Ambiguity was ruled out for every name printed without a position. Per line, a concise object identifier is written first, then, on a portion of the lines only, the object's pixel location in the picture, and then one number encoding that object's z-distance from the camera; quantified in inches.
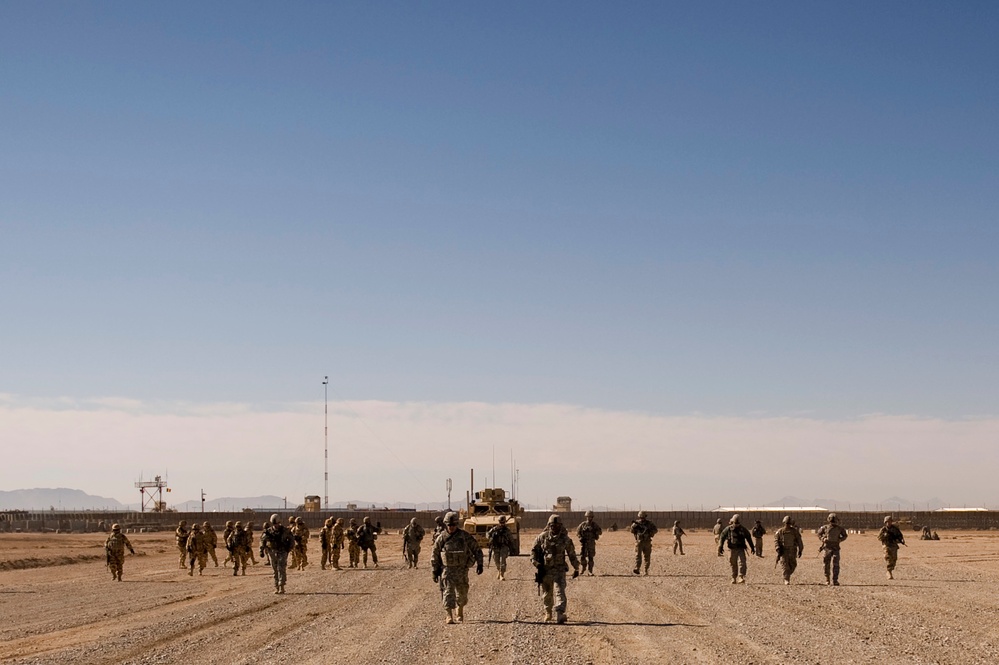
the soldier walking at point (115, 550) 1366.9
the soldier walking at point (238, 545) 1403.8
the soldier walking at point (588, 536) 1234.6
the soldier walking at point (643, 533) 1295.5
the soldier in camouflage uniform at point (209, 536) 1487.3
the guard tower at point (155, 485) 5310.0
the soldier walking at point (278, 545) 1055.6
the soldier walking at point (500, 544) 1145.4
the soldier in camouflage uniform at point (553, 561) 765.3
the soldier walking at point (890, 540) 1226.6
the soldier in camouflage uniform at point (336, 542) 1499.8
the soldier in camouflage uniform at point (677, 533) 1968.5
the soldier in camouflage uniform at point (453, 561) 765.3
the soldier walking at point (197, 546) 1456.7
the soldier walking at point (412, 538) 1459.2
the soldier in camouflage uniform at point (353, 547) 1514.5
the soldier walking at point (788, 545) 1113.4
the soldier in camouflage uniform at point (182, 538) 1569.4
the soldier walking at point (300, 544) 1483.8
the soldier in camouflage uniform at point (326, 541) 1504.7
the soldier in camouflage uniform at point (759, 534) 1607.5
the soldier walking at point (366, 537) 1525.6
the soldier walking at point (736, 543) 1128.2
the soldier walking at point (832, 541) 1102.4
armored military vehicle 1702.8
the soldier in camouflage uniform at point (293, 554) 1496.1
